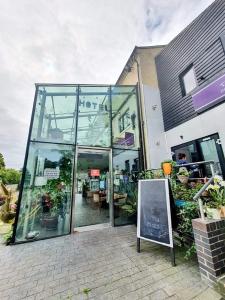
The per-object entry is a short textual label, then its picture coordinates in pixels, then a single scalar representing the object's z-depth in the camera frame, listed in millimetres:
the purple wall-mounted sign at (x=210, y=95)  4228
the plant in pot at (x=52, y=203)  4184
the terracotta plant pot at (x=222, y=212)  2316
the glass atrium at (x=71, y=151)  4121
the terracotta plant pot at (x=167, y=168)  3622
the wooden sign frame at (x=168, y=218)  2568
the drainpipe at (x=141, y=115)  5835
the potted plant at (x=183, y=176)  3611
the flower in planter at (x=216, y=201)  2312
